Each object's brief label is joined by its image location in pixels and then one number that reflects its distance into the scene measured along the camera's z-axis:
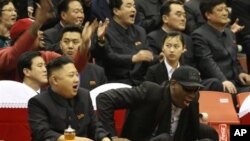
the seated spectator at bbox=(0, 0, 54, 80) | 16.69
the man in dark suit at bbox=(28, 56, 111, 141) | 13.85
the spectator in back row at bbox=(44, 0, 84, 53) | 19.53
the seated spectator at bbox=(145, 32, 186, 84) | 18.52
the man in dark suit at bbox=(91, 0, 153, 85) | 19.39
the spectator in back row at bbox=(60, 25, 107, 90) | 17.95
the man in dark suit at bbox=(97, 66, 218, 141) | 14.45
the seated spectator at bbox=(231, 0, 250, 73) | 22.62
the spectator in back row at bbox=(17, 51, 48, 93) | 16.37
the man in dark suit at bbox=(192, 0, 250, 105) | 20.11
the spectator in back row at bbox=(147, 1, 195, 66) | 20.36
